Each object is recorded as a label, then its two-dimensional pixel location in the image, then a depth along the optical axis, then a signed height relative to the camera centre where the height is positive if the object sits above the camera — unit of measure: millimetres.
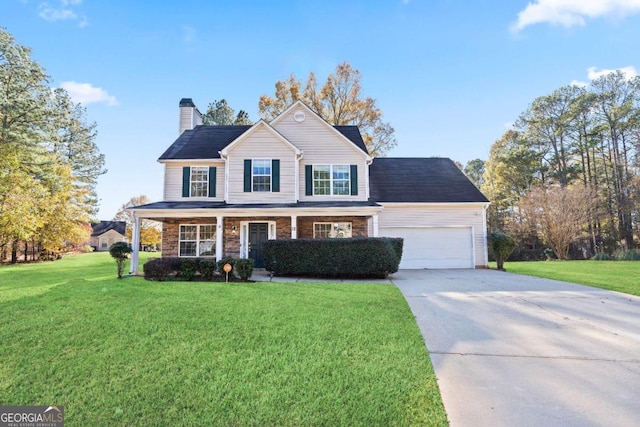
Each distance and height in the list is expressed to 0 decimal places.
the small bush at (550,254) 22453 -1451
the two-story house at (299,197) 13570 +1909
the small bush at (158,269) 9789 -945
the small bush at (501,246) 13750 -496
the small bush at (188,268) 10008 -961
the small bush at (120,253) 9898 -415
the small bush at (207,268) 10039 -968
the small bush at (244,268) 9680 -945
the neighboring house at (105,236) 52312 +748
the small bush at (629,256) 19125 -1435
